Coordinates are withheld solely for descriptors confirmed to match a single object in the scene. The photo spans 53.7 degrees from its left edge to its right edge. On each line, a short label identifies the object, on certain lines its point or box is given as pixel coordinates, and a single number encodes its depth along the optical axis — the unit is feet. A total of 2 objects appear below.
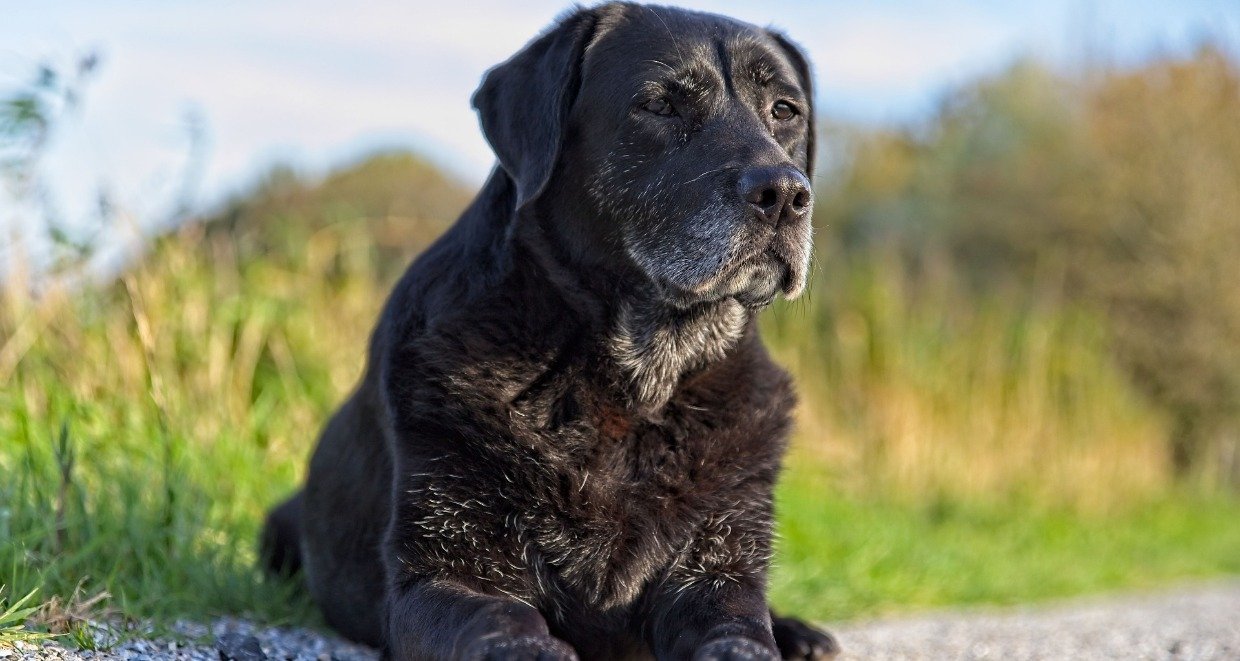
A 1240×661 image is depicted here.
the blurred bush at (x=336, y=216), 27.48
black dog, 10.59
